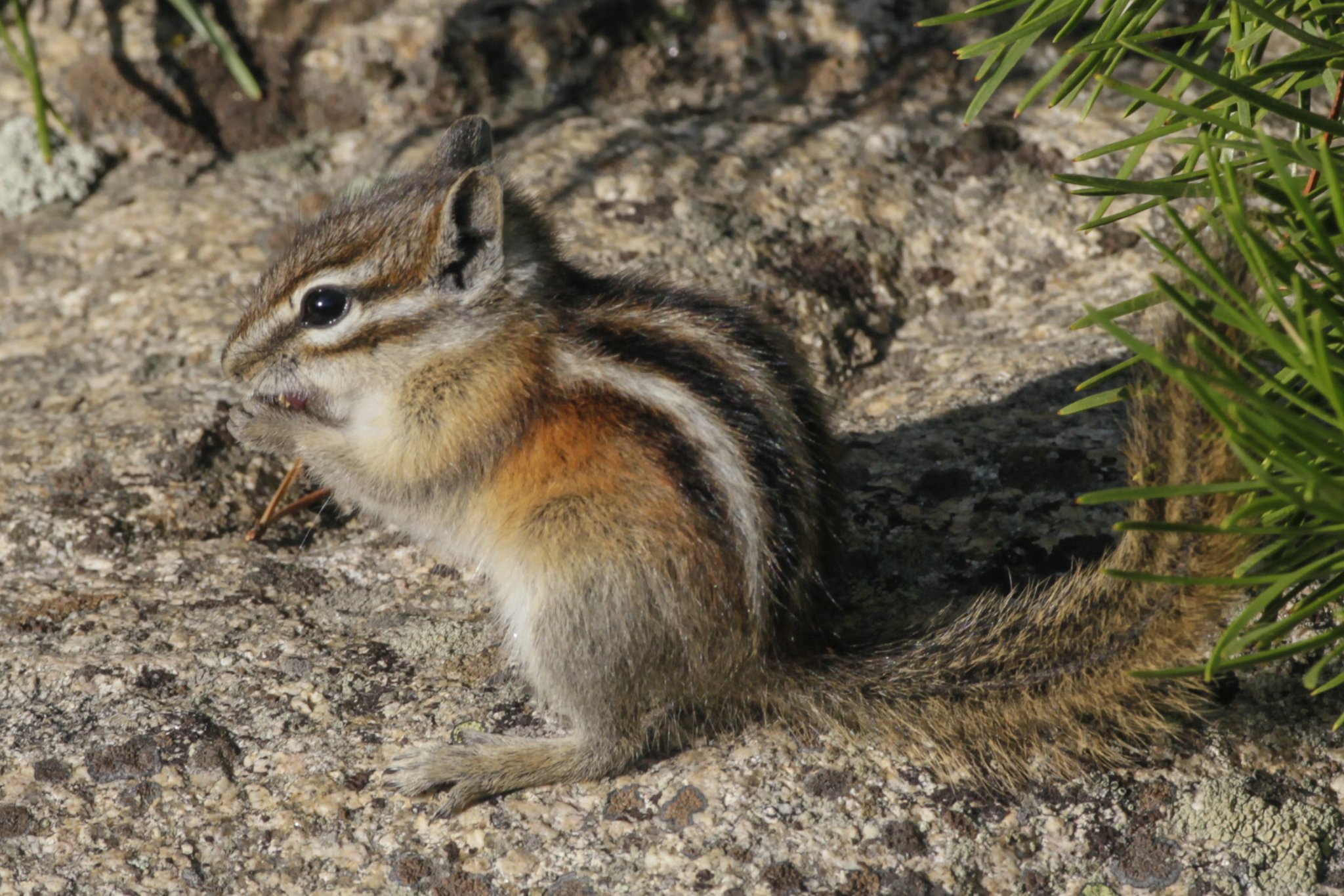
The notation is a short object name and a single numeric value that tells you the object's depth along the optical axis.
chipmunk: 4.71
